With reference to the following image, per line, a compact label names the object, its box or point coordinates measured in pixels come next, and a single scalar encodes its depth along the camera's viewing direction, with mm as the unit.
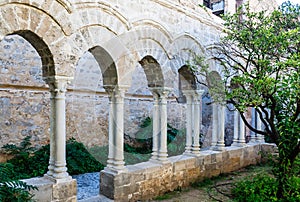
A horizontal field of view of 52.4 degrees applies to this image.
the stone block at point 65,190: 3861
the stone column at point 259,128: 9000
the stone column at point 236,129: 8062
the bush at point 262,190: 5090
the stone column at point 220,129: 7219
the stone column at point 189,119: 6500
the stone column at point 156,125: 5660
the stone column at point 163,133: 5637
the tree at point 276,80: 4660
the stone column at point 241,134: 8087
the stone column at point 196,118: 6555
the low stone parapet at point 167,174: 4745
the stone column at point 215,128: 7266
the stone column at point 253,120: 9017
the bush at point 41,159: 6332
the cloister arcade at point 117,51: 3842
